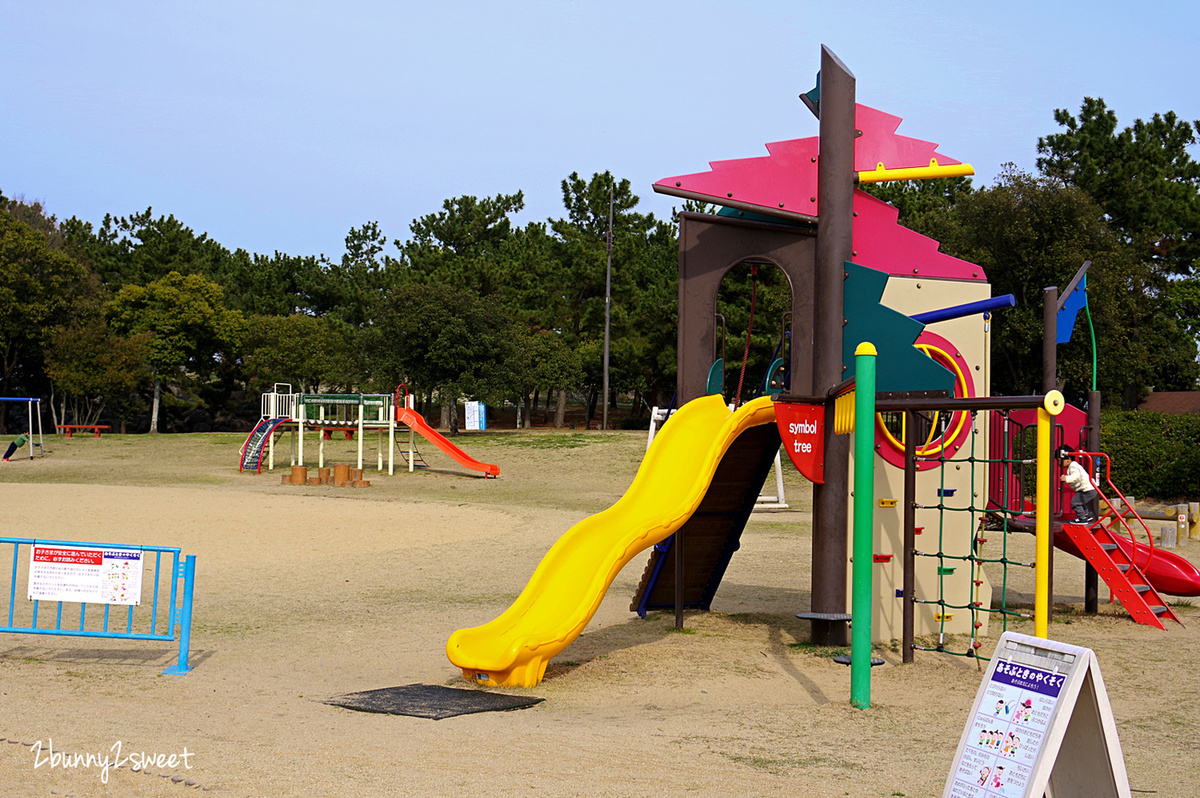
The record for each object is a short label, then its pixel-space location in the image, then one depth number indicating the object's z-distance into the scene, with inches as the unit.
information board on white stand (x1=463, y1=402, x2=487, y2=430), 1730.4
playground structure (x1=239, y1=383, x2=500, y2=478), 1069.8
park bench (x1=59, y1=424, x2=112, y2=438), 1543.6
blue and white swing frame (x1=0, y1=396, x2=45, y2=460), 1214.8
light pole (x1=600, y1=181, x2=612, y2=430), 1656.0
